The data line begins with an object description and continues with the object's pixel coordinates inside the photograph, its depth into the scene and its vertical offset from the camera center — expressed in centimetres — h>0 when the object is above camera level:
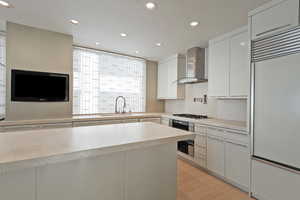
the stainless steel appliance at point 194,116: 326 -39
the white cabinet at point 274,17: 161 +101
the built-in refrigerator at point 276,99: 159 +1
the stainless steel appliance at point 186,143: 302 -93
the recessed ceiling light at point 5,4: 193 +126
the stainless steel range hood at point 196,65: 337 +80
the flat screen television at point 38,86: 253 +21
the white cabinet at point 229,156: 211 -90
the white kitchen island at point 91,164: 93 -53
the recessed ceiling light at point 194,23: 231 +123
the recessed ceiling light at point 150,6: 186 +122
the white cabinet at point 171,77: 394 +64
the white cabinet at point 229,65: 239 +63
